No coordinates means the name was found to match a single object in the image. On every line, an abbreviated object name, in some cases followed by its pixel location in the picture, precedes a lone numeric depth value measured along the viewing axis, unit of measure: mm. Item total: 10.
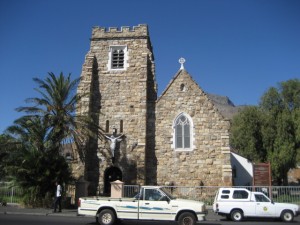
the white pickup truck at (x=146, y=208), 12320
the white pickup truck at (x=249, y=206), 15742
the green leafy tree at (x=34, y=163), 19750
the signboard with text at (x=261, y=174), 20667
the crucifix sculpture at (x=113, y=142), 24469
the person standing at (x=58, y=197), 18047
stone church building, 24000
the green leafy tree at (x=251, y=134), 31812
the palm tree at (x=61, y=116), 20906
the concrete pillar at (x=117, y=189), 20866
